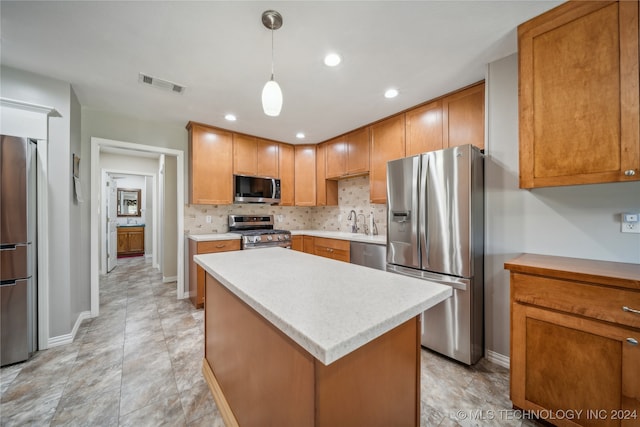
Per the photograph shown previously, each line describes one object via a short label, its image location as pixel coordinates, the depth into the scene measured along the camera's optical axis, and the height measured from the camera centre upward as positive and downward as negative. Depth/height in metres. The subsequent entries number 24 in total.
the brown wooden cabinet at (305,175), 4.20 +0.68
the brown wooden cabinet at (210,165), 3.31 +0.69
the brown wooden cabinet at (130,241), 6.51 -0.74
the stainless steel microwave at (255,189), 3.63 +0.38
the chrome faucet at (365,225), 3.71 -0.19
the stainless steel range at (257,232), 3.36 -0.28
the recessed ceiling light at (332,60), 1.87 +1.23
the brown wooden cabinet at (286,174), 4.12 +0.68
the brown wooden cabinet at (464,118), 2.22 +0.93
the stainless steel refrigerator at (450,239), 1.93 -0.23
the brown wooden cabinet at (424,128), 2.52 +0.94
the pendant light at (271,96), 1.38 +0.68
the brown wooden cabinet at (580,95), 1.25 +0.68
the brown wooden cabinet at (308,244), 3.82 -0.50
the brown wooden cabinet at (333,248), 3.17 -0.50
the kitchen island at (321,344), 0.68 -0.47
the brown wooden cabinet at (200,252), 3.02 -0.49
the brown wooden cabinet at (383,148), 2.92 +0.82
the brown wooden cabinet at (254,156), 3.66 +0.92
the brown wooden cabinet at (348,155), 3.41 +0.90
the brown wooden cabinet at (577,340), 1.13 -0.67
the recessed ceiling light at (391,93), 2.43 +1.25
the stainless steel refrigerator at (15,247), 1.89 -0.27
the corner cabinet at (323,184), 4.13 +0.51
